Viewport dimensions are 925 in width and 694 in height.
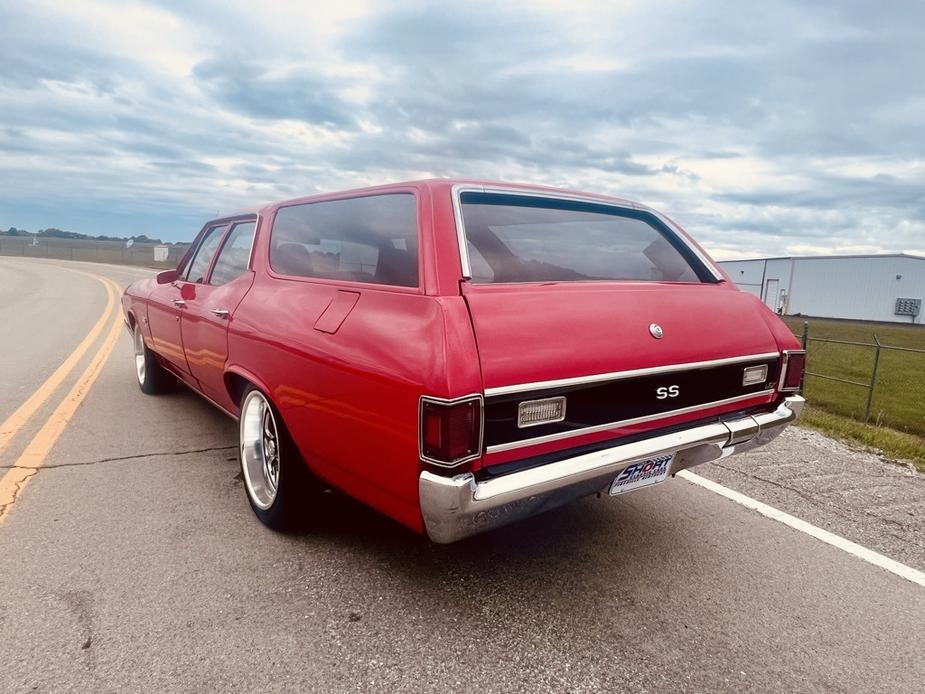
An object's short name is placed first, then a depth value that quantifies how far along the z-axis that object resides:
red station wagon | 2.26
